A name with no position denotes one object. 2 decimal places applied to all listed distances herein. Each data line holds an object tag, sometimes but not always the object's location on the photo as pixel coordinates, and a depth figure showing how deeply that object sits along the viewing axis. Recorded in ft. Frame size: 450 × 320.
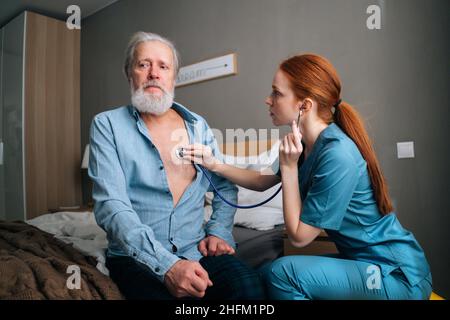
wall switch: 6.12
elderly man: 2.77
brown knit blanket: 2.41
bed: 2.49
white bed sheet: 3.43
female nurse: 2.77
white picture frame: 8.67
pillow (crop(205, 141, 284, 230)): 5.69
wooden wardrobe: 12.06
